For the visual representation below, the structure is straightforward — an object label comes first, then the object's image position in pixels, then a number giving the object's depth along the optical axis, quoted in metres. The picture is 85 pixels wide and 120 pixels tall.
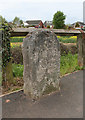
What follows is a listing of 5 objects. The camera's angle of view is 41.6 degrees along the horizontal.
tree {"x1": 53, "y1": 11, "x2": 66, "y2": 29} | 29.03
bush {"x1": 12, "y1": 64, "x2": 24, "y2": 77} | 4.23
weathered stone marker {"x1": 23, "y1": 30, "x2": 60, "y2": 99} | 2.79
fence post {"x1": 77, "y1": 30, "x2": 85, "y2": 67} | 5.60
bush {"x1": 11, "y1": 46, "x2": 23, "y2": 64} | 6.23
